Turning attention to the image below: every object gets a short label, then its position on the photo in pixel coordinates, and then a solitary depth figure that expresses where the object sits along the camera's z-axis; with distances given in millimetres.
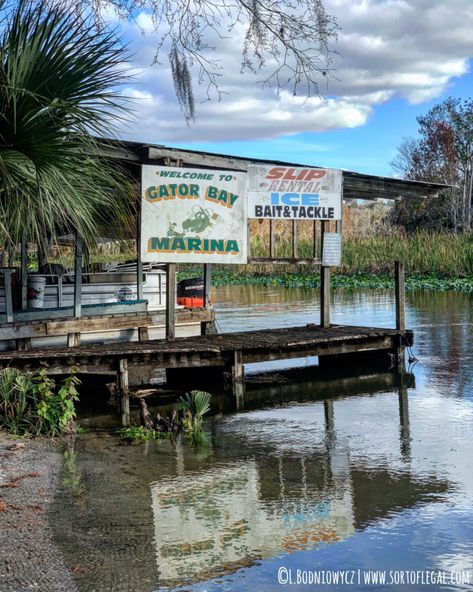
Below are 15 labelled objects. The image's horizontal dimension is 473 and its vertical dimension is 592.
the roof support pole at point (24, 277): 13602
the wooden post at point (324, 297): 15977
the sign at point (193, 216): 13719
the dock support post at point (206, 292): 15906
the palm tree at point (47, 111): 8336
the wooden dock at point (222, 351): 12211
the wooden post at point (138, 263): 14041
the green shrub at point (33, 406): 9945
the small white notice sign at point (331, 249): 15812
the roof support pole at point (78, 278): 13555
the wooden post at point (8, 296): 13117
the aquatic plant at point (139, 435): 10031
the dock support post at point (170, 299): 13953
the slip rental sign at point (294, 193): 14883
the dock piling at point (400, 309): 15711
